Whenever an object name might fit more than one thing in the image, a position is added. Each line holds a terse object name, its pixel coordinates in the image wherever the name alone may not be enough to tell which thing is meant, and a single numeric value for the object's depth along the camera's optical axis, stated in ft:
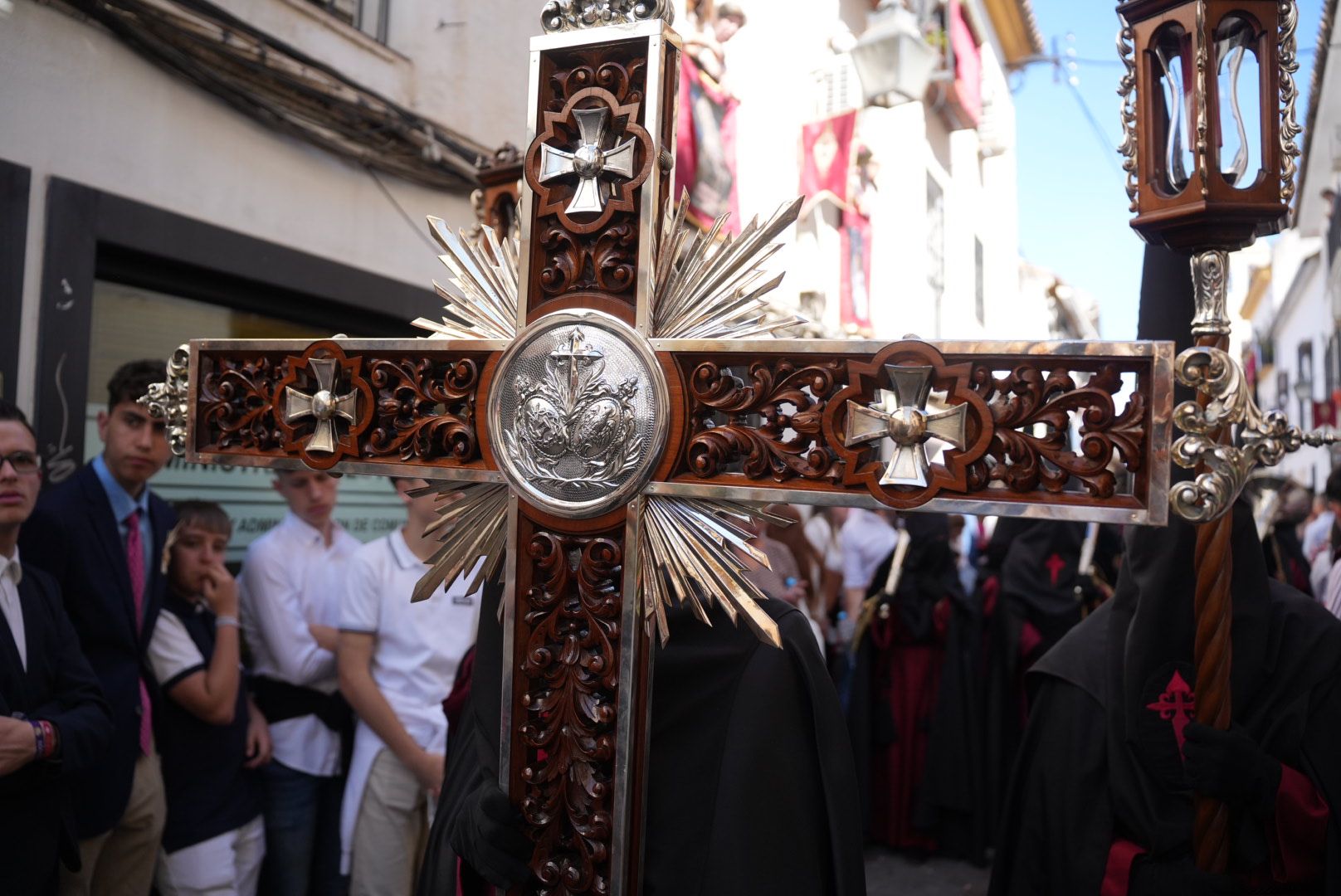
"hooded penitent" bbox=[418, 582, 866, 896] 5.88
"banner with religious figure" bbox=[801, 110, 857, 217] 34.40
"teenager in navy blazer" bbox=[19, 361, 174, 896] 9.39
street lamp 30.66
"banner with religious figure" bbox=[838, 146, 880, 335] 37.45
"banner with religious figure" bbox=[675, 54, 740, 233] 25.98
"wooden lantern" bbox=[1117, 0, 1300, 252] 5.11
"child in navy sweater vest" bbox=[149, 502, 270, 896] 10.44
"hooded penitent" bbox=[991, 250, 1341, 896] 6.75
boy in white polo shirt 11.42
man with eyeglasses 7.89
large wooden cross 5.17
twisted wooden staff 5.24
